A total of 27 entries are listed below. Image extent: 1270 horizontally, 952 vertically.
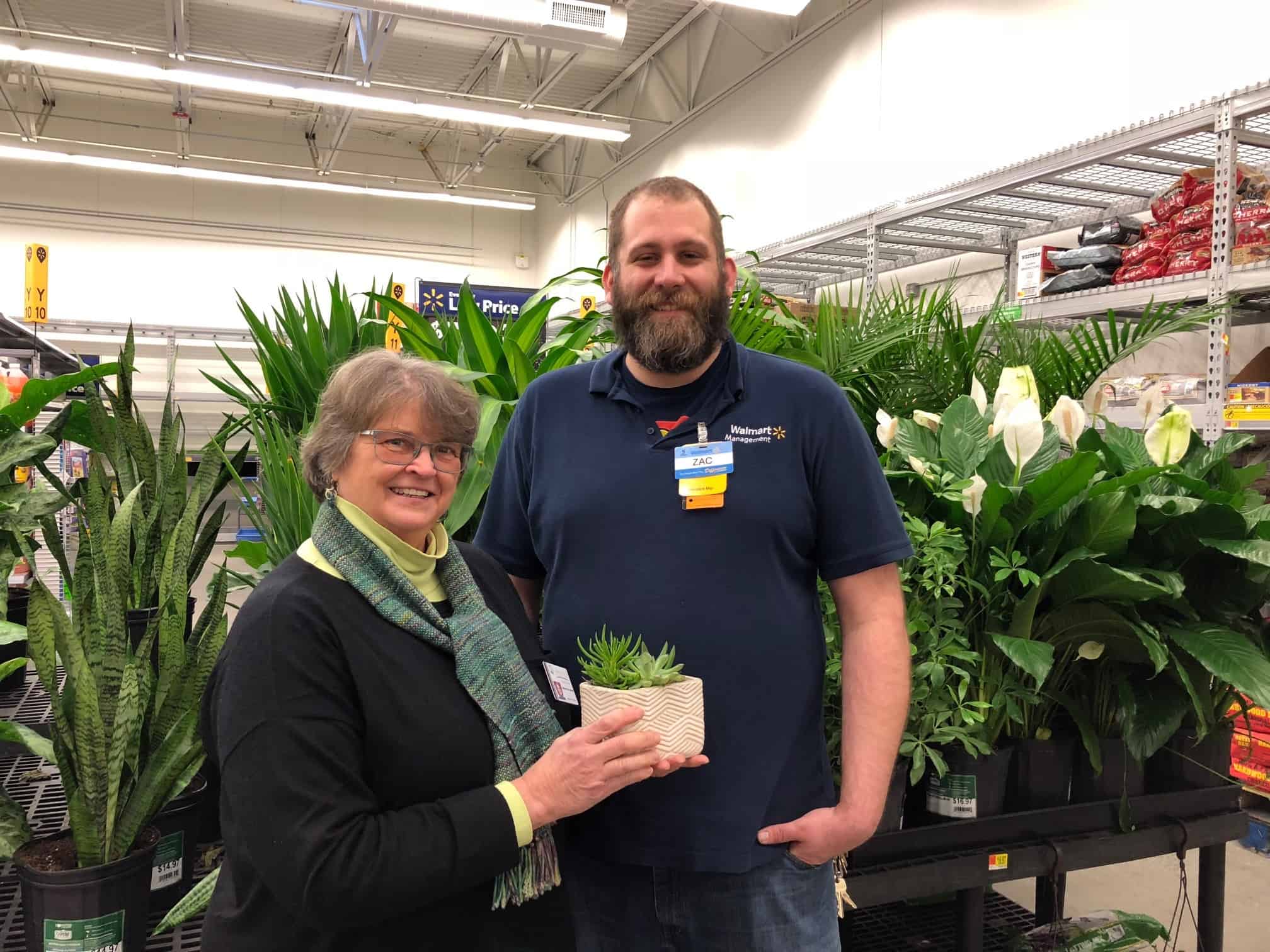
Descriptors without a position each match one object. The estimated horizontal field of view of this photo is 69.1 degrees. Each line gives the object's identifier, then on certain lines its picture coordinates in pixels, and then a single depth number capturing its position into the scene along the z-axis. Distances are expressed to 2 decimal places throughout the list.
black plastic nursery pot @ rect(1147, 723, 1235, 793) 1.75
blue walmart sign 5.75
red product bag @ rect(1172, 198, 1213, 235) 2.95
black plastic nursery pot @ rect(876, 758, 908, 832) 1.52
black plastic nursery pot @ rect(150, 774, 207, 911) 1.66
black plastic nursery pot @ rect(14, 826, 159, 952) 1.41
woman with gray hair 0.84
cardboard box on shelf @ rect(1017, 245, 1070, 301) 3.58
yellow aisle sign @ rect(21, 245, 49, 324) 5.48
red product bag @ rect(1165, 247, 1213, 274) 2.92
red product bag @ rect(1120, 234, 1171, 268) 3.12
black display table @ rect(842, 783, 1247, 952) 1.50
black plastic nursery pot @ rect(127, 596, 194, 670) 1.87
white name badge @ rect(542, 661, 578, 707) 1.05
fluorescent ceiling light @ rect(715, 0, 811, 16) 5.20
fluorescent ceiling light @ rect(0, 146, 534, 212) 8.41
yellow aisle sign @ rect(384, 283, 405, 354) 2.27
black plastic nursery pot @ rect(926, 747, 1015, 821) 1.57
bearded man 1.13
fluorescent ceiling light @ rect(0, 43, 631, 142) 6.21
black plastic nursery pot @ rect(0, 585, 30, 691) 2.40
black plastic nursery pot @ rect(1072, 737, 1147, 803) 1.71
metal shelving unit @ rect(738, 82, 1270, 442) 2.83
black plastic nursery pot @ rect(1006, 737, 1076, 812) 1.65
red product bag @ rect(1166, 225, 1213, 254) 2.95
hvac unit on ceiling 5.21
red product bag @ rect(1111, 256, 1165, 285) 3.12
